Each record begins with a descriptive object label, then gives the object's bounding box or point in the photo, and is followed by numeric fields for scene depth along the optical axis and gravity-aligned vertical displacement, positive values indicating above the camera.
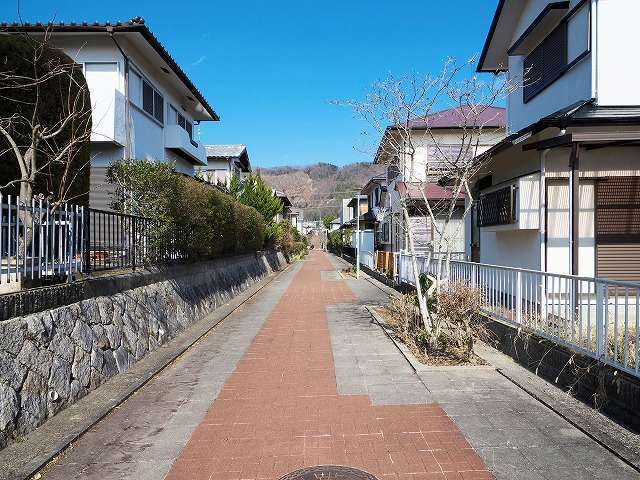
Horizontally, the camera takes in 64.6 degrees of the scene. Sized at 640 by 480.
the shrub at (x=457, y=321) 7.26 -1.30
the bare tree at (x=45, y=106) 8.03 +2.23
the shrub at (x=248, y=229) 17.67 +0.22
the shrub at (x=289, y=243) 39.00 -0.74
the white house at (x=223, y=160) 35.88 +5.35
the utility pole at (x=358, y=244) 25.08 -0.50
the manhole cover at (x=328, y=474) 3.84 -1.85
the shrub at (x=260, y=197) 27.11 +2.06
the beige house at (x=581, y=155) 8.32 +1.48
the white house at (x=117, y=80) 14.06 +4.63
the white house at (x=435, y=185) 19.50 +2.16
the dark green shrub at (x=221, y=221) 13.05 +0.37
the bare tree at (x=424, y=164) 8.16 +1.53
